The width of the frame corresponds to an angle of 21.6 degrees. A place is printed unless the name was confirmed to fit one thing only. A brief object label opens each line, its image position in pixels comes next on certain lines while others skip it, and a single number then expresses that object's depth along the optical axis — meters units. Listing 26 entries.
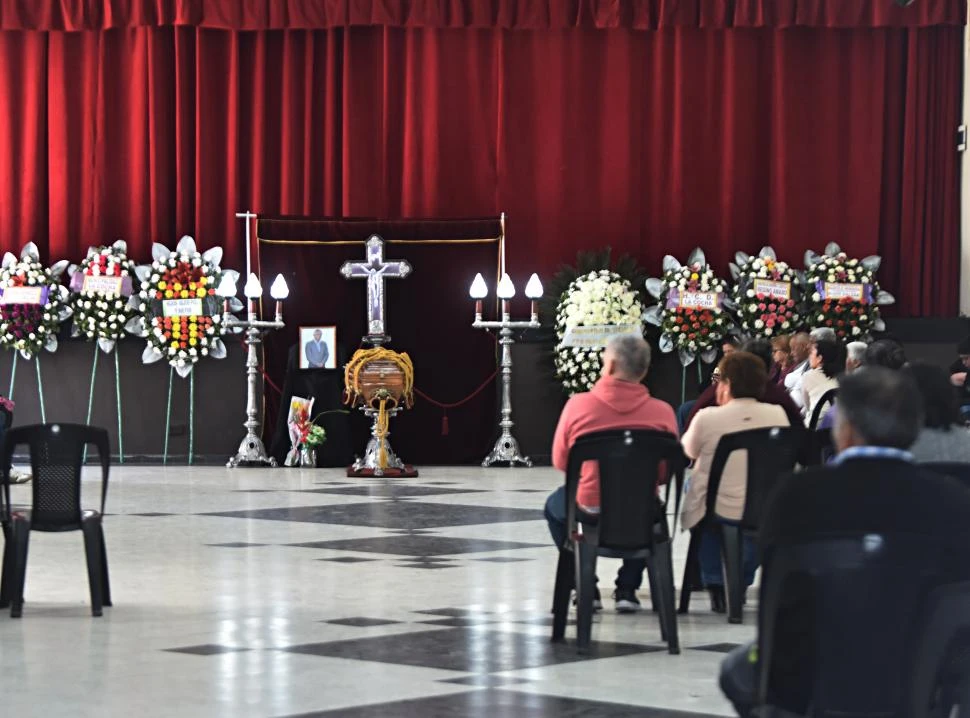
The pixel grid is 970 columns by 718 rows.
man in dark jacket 5.06
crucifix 22.50
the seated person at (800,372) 14.56
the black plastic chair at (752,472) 9.87
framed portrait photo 22.64
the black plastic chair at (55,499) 10.02
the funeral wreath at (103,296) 23.15
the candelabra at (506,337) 21.69
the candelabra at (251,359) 22.08
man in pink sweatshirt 9.57
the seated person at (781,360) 17.04
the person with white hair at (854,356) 14.32
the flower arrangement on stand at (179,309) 23.09
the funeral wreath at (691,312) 22.70
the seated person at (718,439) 10.07
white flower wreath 22.06
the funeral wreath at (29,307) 23.18
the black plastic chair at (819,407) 12.31
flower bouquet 22.17
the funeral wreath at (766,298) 22.73
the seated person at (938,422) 8.13
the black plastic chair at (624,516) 8.97
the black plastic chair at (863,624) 5.04
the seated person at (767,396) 10.72
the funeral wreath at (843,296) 22.76
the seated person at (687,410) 11.81
